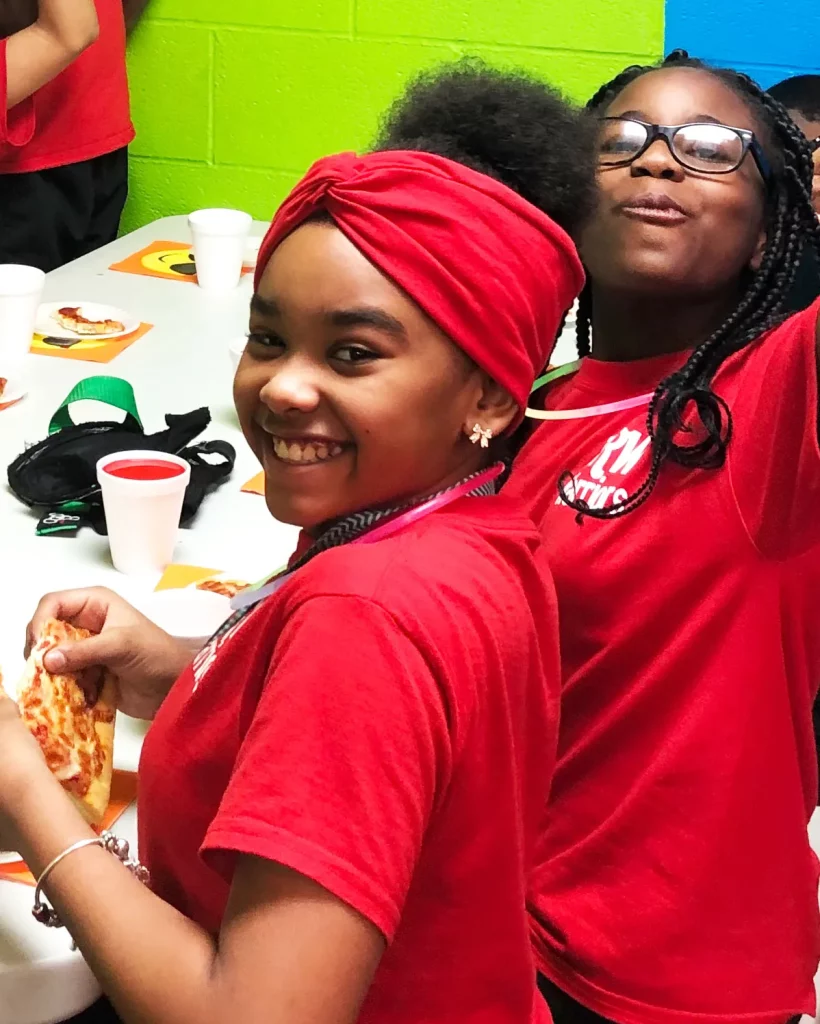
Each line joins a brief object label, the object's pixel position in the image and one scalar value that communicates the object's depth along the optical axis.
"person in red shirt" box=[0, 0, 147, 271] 2.54
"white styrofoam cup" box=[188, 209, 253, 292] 2.26
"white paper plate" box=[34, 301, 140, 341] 1.97
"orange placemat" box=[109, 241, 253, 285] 2.37
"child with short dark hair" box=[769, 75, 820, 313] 1.75
